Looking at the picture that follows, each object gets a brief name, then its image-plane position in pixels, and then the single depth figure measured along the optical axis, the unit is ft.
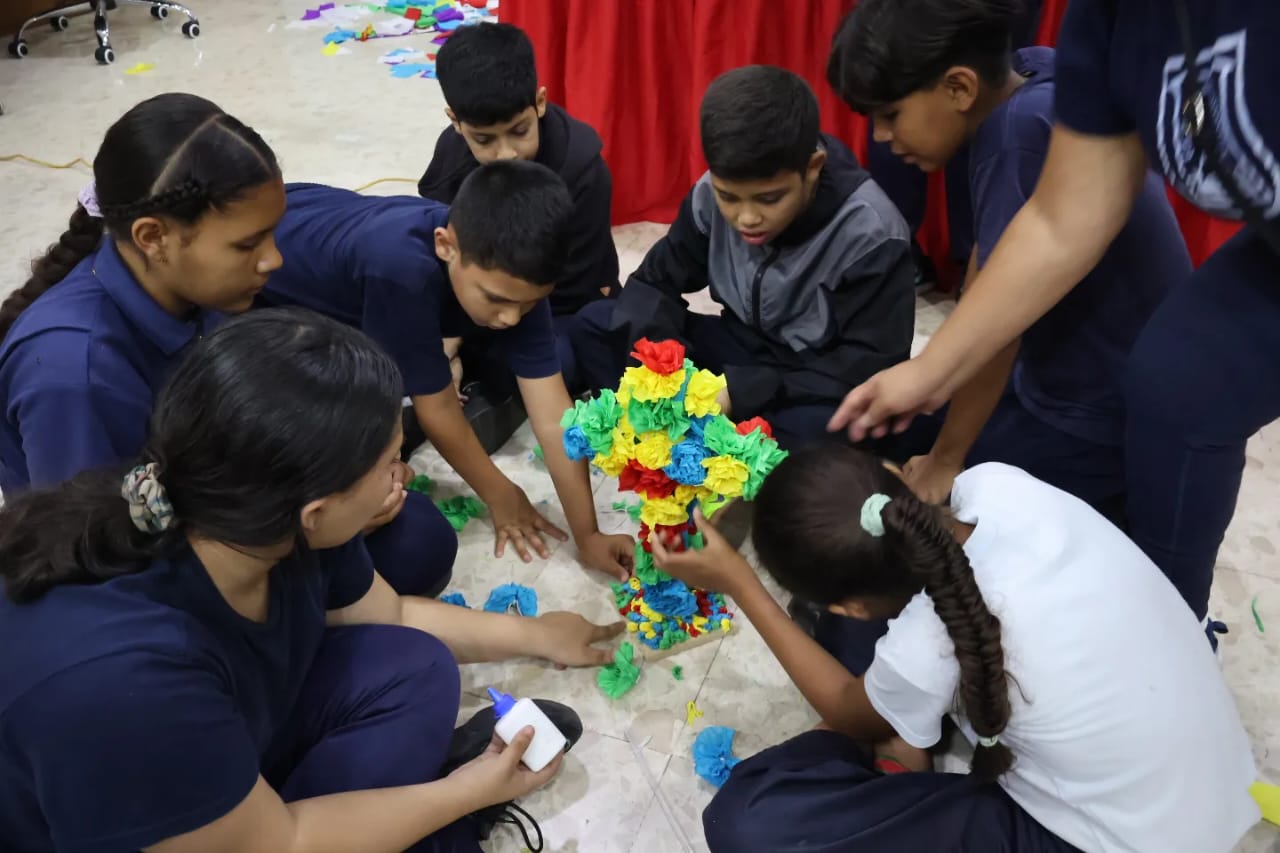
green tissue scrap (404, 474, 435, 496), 5.70
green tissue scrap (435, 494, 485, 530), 5.43
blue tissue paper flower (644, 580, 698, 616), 4.52
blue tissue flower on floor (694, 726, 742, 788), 4.05
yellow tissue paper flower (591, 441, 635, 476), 3.76
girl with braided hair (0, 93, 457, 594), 3.50
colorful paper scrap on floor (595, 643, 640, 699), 4.44
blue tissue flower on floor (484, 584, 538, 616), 4.87
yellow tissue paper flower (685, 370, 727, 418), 3.62
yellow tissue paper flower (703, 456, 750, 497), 3.65
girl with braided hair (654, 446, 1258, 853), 2.86
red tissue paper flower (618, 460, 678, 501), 3.86
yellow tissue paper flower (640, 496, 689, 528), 3.92
